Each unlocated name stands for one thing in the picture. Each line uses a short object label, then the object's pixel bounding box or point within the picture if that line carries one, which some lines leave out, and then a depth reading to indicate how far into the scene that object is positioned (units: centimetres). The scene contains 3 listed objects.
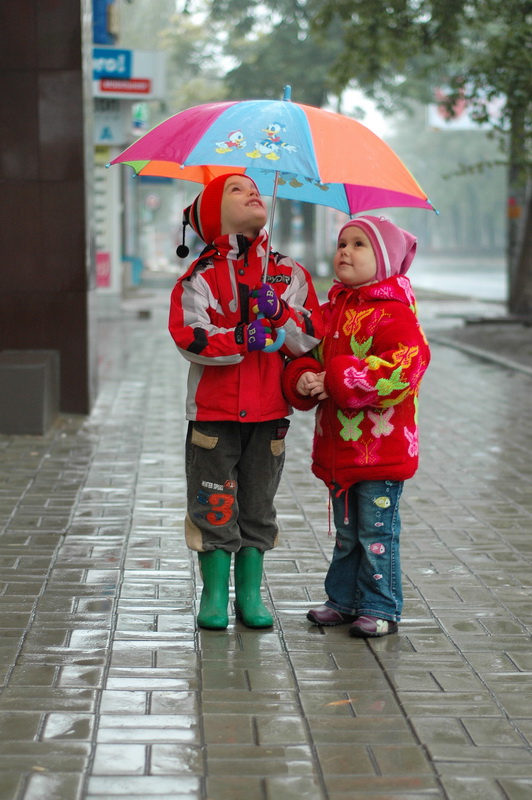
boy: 709
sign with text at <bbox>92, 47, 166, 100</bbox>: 3123
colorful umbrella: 674
